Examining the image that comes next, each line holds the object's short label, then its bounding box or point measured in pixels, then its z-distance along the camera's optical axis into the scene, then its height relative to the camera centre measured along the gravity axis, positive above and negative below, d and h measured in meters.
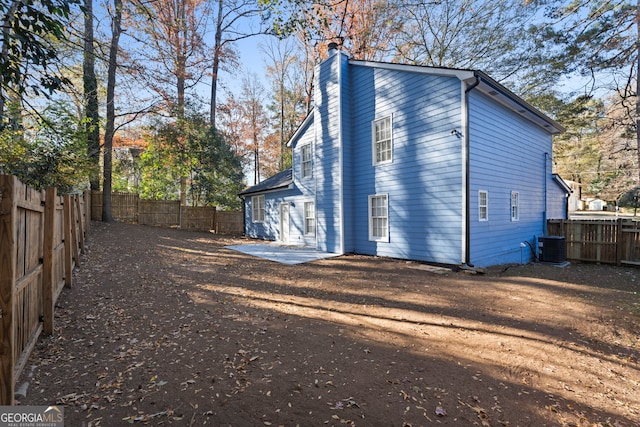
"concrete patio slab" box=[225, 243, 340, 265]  10.15 -1.54
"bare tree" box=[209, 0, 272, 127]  20.27 +11.38
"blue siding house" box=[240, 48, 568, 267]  8.76 +1.65
